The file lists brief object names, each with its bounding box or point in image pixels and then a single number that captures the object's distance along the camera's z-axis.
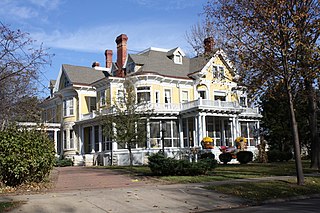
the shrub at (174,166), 18.97
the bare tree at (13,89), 14.90
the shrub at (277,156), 33.44
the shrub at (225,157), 30.39
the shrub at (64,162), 36.50
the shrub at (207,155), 30.33
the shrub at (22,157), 14.33
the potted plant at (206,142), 33.38
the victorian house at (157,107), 35.34
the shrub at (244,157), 29.74
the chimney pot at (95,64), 51.72
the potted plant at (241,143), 35.66
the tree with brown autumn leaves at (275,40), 15.58
